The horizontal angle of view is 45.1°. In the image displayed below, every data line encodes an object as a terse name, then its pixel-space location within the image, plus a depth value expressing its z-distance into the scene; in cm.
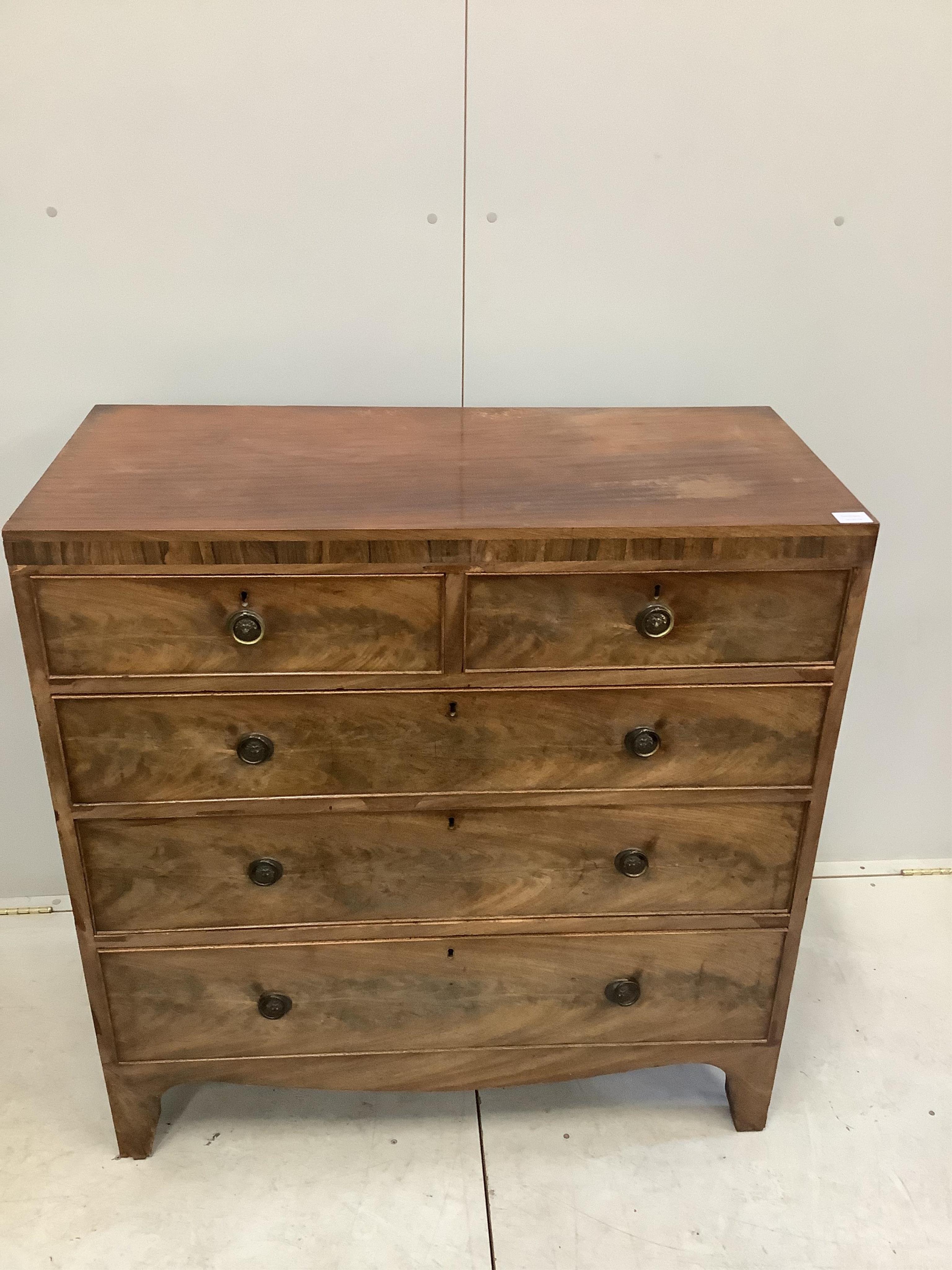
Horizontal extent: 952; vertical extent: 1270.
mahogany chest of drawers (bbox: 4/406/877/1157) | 144
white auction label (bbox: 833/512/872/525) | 146
